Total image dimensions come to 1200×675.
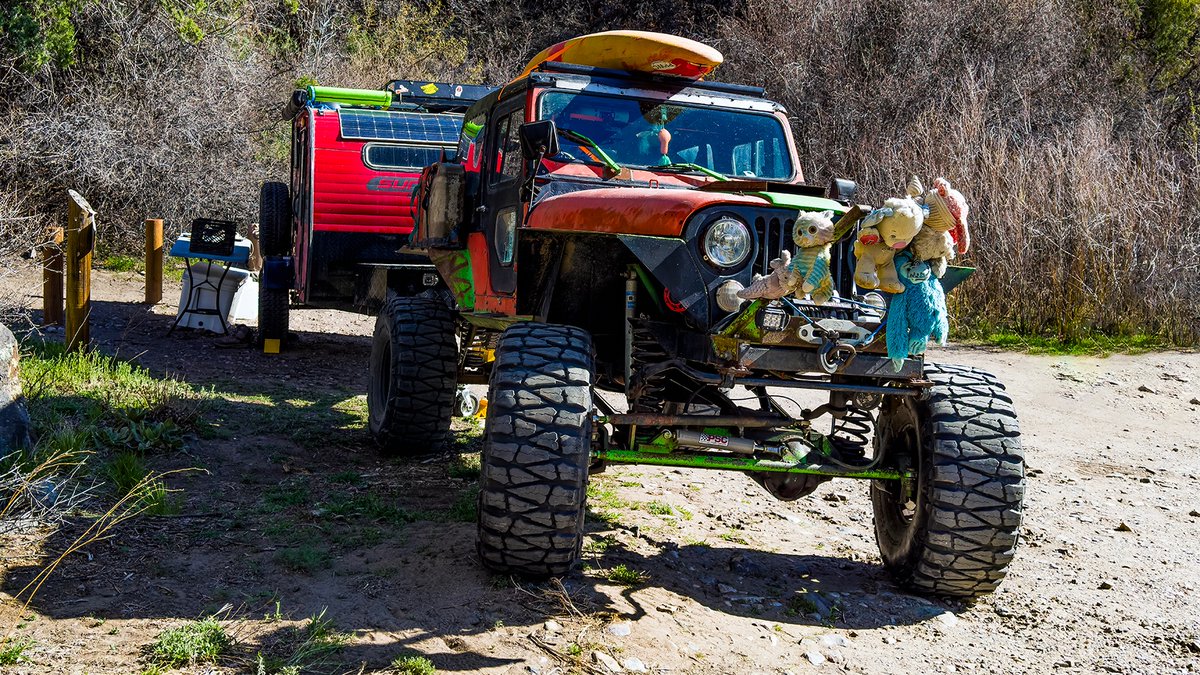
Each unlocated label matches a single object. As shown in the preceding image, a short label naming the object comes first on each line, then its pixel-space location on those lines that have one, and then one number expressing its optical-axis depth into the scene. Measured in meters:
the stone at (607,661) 3.71
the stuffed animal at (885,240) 3.86
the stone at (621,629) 3.99
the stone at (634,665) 3.72
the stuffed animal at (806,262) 3.95
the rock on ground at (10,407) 5.27
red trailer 9.93
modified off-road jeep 4.12
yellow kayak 5.73
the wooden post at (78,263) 8.15
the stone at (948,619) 4.43
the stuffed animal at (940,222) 3.93
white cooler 11.41
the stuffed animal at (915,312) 3.96
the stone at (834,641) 4.10
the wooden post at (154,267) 12.55
